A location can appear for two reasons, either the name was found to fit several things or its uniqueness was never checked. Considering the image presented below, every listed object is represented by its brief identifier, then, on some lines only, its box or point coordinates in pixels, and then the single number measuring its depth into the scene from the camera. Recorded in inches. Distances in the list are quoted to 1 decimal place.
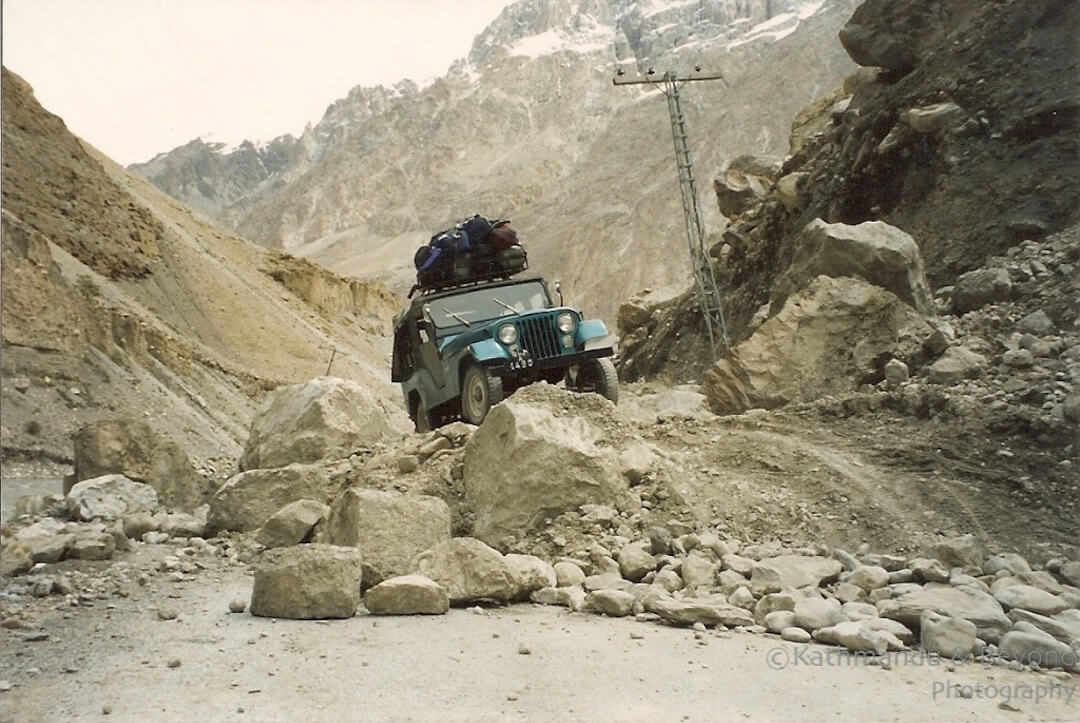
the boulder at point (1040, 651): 148.3
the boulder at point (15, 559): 186.7
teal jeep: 318.3
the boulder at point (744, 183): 782.5
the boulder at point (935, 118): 479.5
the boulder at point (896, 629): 156.9
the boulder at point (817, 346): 345.7
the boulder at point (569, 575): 195.8
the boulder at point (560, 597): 184.4
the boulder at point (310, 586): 167.9
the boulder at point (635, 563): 199.3
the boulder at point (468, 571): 181.3
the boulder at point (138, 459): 301.3
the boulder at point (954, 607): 157.6
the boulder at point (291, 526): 216.4
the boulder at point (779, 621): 163.9
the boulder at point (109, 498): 256.5
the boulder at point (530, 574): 187.2
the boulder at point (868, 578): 184.5
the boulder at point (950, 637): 151.8
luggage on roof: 374.3
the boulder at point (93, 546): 201.0
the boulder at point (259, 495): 247.4
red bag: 374.6
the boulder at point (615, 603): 177.6
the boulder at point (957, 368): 289.1
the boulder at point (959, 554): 193.6
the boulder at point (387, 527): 188.1
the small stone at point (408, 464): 252.7
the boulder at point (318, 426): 285.6
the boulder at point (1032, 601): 166.2
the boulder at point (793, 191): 593.0
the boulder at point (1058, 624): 153.6
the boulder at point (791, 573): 184.4
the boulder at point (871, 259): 361.7
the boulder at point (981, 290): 344.5
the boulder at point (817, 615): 162.4
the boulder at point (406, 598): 171.8
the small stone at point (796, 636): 158.4
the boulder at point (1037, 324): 302.2
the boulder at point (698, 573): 191.6
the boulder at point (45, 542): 196.1
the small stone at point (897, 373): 312.7
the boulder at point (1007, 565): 190.4
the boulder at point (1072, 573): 188.4
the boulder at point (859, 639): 149.8
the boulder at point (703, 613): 168.6
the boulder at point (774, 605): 170.2
